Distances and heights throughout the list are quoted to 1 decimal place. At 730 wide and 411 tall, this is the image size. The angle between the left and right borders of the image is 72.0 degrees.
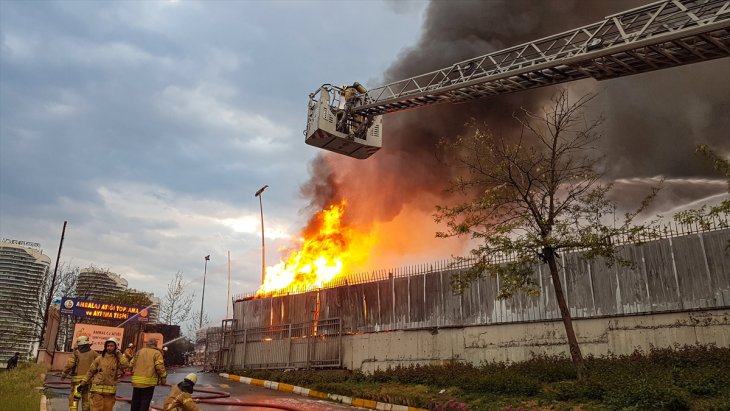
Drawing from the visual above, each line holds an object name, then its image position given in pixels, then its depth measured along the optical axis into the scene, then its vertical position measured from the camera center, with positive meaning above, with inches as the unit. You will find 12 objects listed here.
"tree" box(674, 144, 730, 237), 482.0 +130.9
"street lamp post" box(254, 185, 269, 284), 1368.7 +291.3
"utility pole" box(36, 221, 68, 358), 1269.4 +120.2
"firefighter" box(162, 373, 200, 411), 263.7 -25.2
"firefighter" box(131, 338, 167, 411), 345.1 -17.0
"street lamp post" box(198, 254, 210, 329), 2204.0 +160.2
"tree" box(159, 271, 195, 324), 1913.4 +167.0
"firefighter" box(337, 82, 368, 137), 826.8 +375.2
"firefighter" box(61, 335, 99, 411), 378.9 -9.4
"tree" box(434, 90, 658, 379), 546.6 +157.9
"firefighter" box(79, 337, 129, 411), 347.3 -20.4
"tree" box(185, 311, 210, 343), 2146.9 +91.4
